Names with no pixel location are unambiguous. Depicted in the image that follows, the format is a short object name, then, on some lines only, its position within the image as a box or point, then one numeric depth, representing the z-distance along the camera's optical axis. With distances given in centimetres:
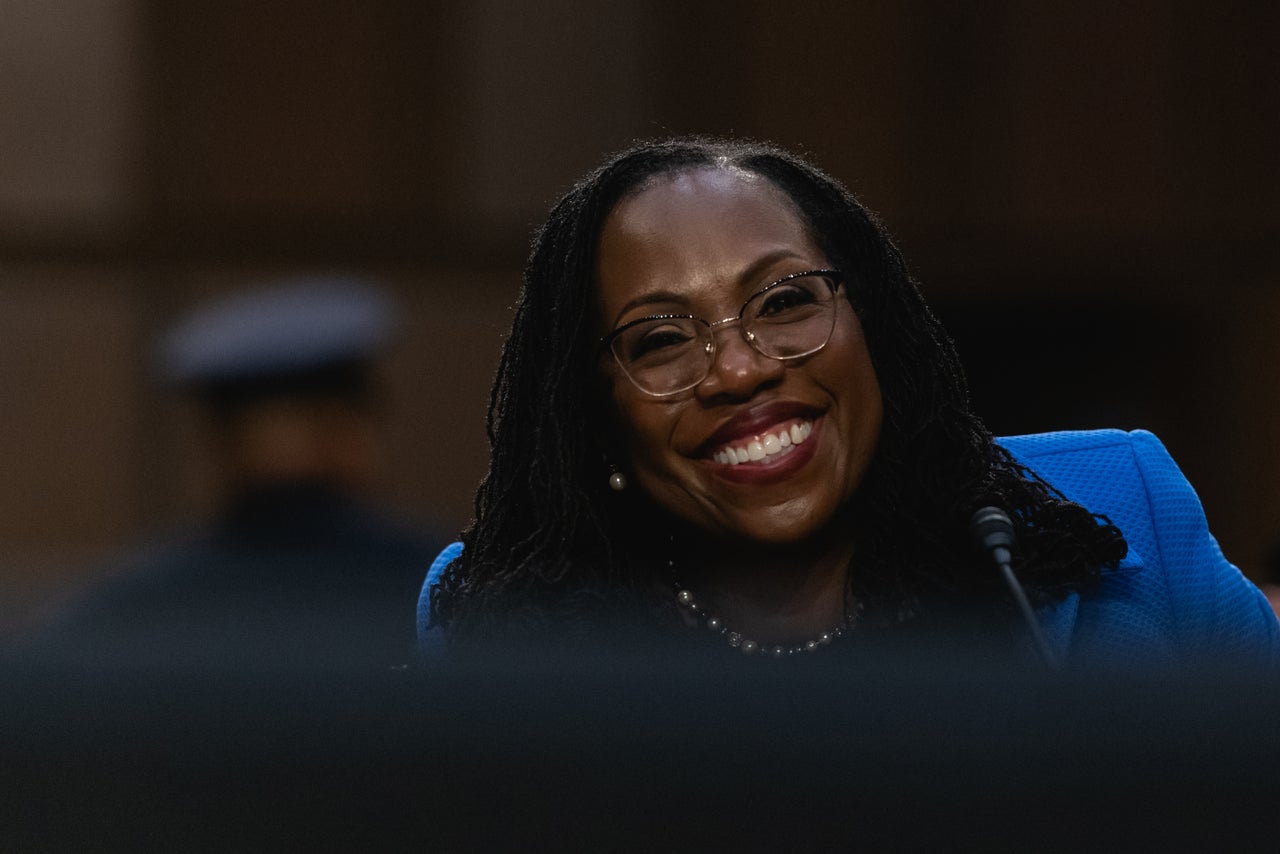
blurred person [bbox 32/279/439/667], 590
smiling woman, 497
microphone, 485
